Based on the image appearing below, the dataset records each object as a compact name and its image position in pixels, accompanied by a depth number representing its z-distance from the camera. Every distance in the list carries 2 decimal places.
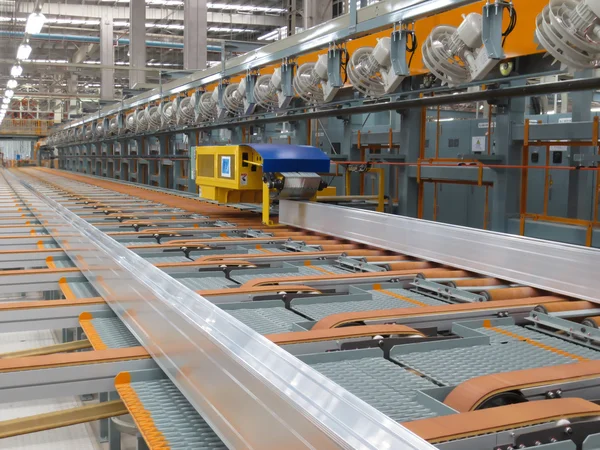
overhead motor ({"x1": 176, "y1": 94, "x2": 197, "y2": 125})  9.05
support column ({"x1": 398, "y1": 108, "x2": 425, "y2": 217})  7.56
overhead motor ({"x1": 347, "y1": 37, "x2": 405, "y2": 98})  4.66
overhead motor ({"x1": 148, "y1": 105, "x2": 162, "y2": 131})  10.88
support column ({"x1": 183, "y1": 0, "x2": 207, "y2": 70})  13.21
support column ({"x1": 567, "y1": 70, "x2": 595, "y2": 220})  7.60
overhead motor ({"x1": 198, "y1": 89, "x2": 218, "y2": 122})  8.20
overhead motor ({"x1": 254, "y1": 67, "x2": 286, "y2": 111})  6.16
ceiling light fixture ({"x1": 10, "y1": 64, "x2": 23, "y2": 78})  15.80
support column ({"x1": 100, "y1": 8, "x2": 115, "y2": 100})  19.39
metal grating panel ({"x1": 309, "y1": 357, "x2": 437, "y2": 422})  1.69
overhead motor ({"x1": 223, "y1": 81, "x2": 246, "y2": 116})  7.30
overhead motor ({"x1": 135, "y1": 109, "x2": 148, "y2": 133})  11.66
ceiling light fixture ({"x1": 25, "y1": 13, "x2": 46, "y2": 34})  10.38
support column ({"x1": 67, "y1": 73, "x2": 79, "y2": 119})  25.91
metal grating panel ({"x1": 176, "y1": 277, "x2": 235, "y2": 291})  3.20
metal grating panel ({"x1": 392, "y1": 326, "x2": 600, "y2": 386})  1.98
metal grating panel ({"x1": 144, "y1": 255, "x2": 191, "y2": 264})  3.90
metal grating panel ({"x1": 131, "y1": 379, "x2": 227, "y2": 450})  1.76
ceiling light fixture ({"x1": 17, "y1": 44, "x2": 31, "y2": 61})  12.45
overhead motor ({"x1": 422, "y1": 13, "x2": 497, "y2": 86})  3.97
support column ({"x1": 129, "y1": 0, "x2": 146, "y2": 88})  15.05
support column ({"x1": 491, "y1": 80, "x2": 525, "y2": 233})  6.92
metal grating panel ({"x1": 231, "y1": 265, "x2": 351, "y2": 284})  3.46
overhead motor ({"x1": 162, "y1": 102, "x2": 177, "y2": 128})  9.85
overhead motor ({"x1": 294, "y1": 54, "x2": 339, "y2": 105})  5.40
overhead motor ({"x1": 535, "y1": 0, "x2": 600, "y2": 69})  3.19
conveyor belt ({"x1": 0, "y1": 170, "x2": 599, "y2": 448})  1.88
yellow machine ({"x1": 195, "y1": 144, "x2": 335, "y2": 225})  5.38
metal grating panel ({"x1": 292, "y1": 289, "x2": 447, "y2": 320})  2.73
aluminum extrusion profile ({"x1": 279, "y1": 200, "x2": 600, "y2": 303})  2.98
